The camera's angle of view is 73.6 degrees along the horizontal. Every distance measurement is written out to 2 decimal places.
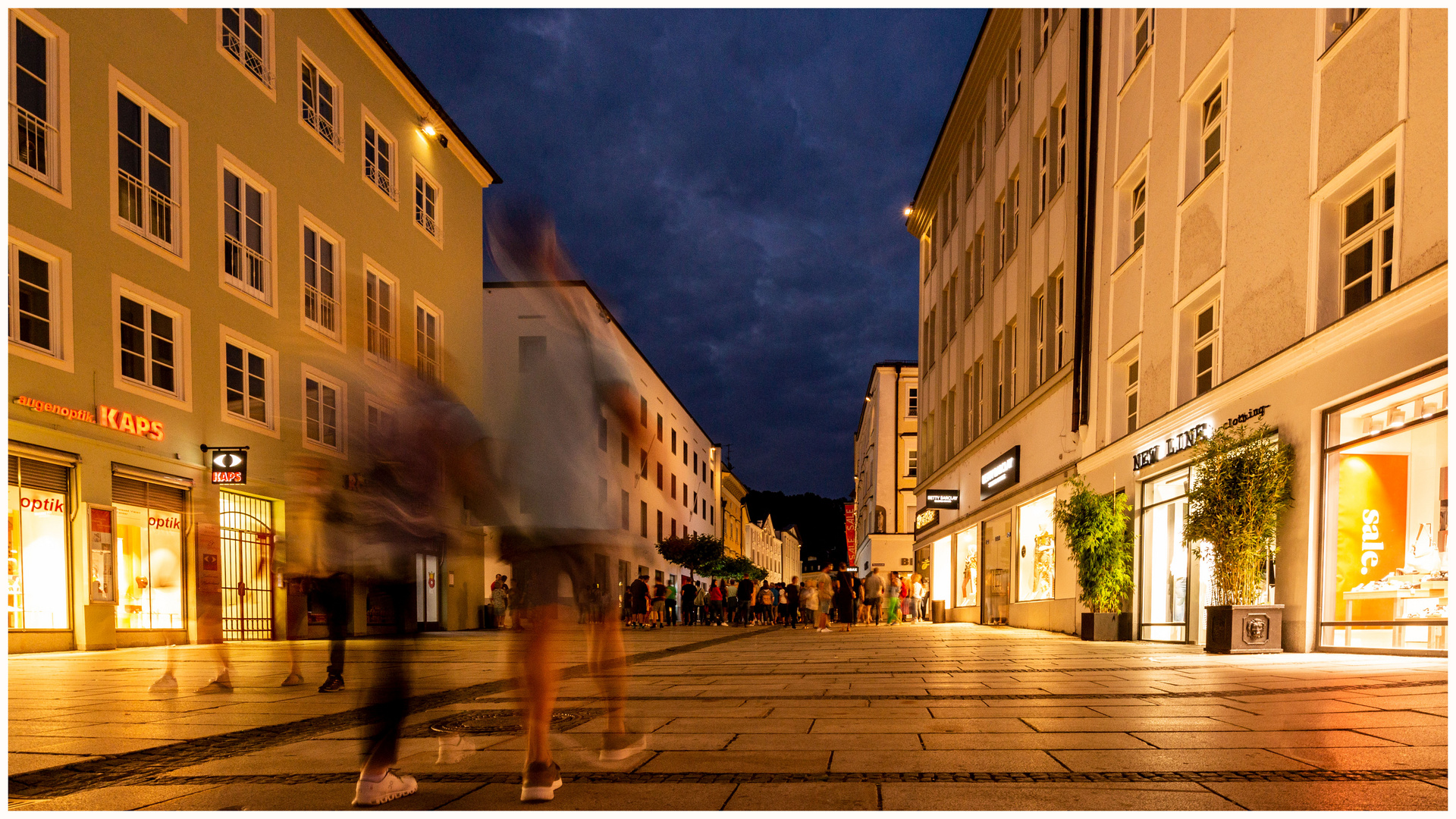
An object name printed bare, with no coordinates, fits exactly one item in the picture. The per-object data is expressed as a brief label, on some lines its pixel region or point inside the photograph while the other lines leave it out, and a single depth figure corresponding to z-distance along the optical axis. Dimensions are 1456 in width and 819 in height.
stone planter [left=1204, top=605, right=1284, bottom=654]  11.17
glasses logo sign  17.08
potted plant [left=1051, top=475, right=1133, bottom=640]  16.16
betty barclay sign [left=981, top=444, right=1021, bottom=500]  23.55
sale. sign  10.44
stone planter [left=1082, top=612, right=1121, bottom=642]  16.12
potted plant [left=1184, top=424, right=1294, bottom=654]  11.22
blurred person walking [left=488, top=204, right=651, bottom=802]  3.40
